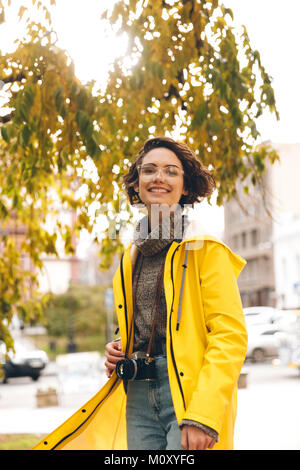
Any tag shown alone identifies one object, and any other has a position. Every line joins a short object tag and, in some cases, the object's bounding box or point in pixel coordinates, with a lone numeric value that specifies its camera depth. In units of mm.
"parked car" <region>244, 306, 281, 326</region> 22469
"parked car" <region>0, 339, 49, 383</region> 22172
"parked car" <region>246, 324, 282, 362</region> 24219
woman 1956
